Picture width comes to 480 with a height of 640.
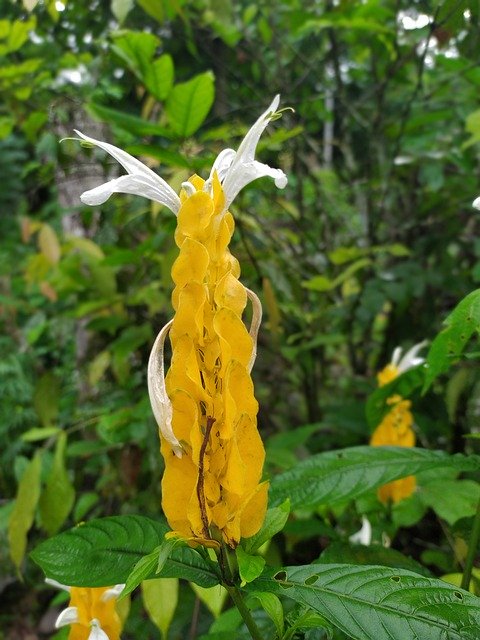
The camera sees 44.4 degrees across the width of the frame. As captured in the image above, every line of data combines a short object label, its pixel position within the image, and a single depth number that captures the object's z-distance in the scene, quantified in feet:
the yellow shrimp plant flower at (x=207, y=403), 0.53
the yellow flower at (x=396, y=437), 1.20
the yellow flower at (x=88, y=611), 0.77
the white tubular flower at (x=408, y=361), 1.37
